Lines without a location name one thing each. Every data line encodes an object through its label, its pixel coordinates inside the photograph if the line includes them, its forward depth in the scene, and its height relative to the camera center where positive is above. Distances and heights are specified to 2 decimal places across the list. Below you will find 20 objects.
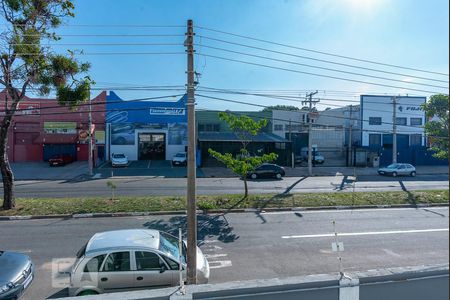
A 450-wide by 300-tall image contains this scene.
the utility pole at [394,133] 36.06 +1.39
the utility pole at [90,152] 30.53 -0.47
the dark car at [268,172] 30.30 -2.34
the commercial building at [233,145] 39.47 +0.19
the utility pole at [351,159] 43.59 -1.69
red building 40.91 +1.51
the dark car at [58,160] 37.38 -1.47
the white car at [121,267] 6.68 -2.47
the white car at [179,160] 38.38 -1.54
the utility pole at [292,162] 39.59 -1.87
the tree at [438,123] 24.16 +1.83
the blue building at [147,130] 41.12 +2.14
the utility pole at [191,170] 7.54 -0.62
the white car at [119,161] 36.53 -1.56
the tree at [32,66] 14.13 +3.62
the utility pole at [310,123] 33.05 +2.31
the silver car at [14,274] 6.46 -2.67
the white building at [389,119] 47.69 +3.90
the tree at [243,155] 17.62 -0.48
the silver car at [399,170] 33.22 -2.40
